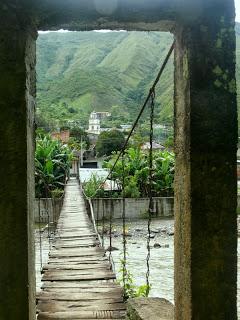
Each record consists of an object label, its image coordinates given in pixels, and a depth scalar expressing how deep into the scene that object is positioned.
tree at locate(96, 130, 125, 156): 28.55
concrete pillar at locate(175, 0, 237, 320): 1.93
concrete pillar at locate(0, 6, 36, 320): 1.85
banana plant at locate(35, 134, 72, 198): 17.83
